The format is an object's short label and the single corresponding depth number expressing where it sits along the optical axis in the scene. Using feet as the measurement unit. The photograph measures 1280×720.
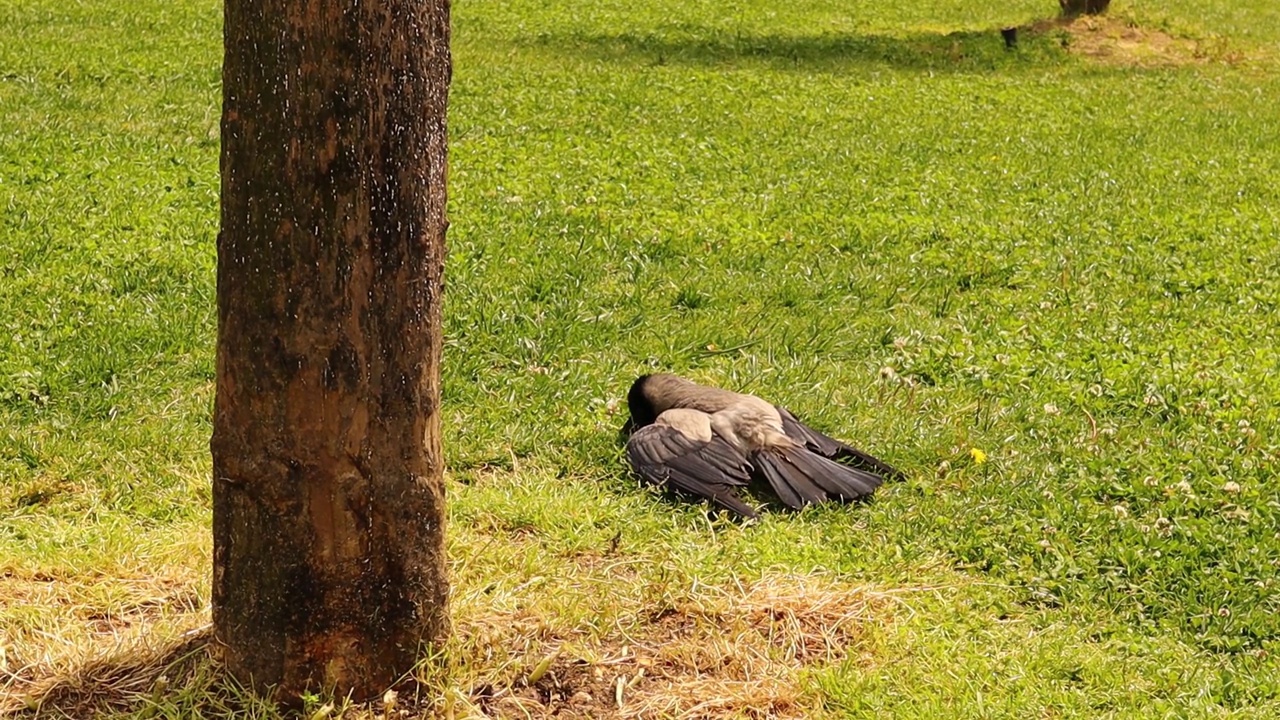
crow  17.51
